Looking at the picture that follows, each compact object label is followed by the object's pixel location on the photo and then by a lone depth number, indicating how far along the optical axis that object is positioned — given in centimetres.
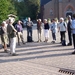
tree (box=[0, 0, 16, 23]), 1829
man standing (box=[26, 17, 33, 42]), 1313
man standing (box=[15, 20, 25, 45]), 1214
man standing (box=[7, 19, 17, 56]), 901
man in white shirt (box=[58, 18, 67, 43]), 1169
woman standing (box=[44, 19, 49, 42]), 1280
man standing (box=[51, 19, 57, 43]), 1271
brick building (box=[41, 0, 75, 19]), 5010
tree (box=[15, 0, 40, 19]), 4987
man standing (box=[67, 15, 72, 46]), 1105
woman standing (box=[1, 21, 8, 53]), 1018
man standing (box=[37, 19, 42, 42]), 1332
